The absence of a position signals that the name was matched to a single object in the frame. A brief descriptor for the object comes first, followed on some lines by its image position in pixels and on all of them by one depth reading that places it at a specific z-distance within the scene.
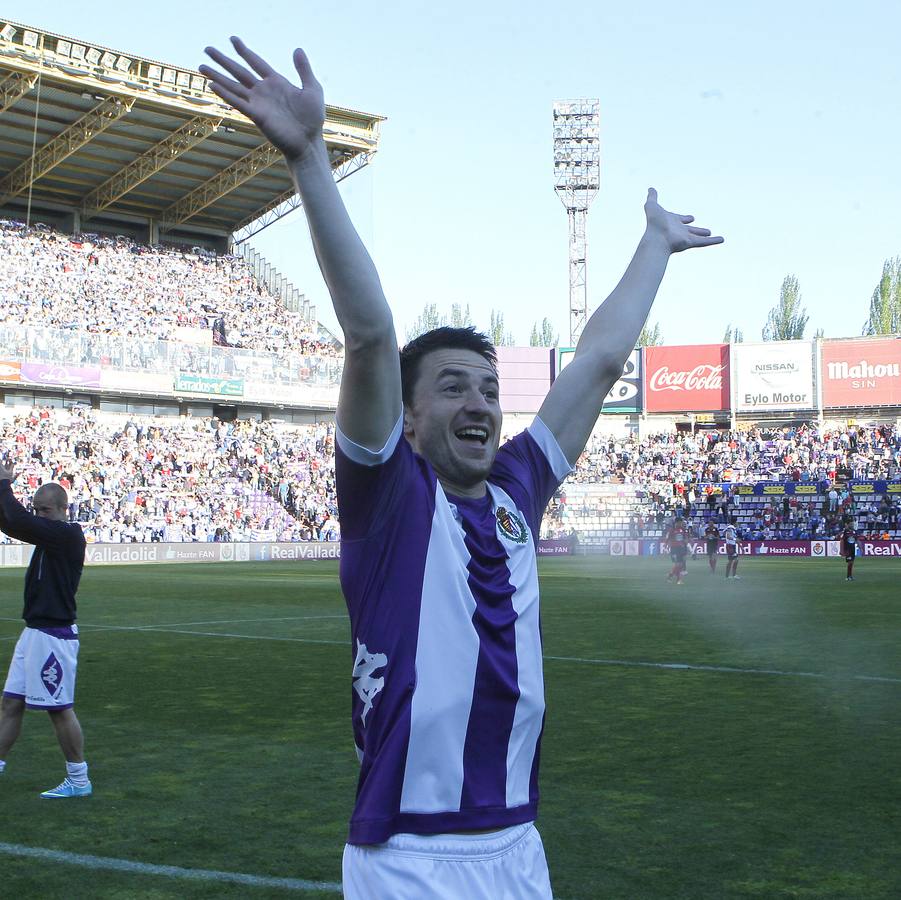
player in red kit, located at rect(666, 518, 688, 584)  30.45
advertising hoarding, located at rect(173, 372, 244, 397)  53.16
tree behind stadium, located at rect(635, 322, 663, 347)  97.01
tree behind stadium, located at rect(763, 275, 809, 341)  88.25
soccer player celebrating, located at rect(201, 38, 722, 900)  2.48
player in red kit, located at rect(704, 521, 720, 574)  35.62
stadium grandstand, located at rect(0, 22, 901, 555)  48.41
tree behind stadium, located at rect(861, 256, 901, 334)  84.44
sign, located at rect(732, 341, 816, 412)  63.91
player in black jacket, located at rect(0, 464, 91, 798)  7.88
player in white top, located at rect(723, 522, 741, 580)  31.41
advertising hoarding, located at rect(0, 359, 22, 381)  47.03
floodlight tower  68.88
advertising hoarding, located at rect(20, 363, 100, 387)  47.88
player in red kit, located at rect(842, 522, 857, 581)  31.33
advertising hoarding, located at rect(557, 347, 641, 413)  67.31
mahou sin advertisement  62.47
